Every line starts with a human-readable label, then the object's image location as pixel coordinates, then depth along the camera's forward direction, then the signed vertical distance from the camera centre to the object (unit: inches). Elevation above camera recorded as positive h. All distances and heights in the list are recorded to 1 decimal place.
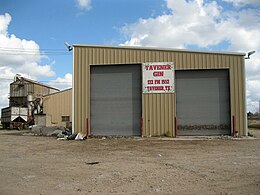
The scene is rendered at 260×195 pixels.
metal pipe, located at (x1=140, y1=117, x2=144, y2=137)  596.1 -47.1
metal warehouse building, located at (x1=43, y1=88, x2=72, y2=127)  1089.6 -2.8
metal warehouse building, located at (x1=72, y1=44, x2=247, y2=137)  592.5 +43.5
